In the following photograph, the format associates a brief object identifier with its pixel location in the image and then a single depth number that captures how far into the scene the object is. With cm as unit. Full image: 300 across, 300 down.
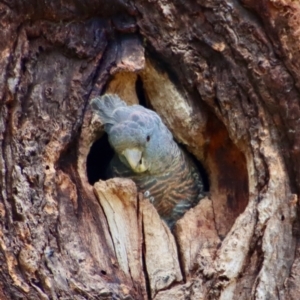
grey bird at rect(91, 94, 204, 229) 618
